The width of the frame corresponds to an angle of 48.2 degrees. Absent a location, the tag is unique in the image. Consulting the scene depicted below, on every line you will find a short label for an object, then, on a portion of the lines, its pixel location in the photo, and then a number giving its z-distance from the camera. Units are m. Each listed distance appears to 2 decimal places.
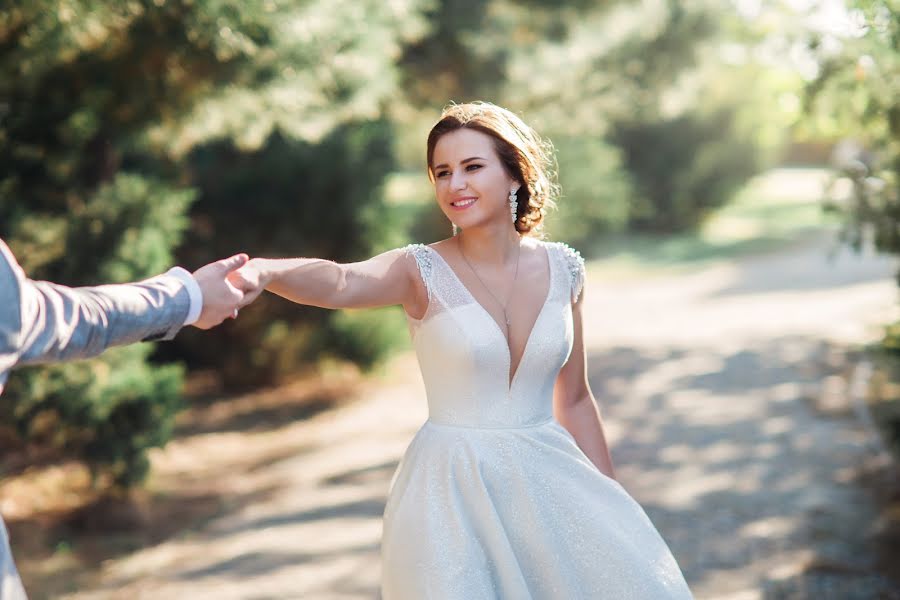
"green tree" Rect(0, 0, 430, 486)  5.18
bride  2.85
